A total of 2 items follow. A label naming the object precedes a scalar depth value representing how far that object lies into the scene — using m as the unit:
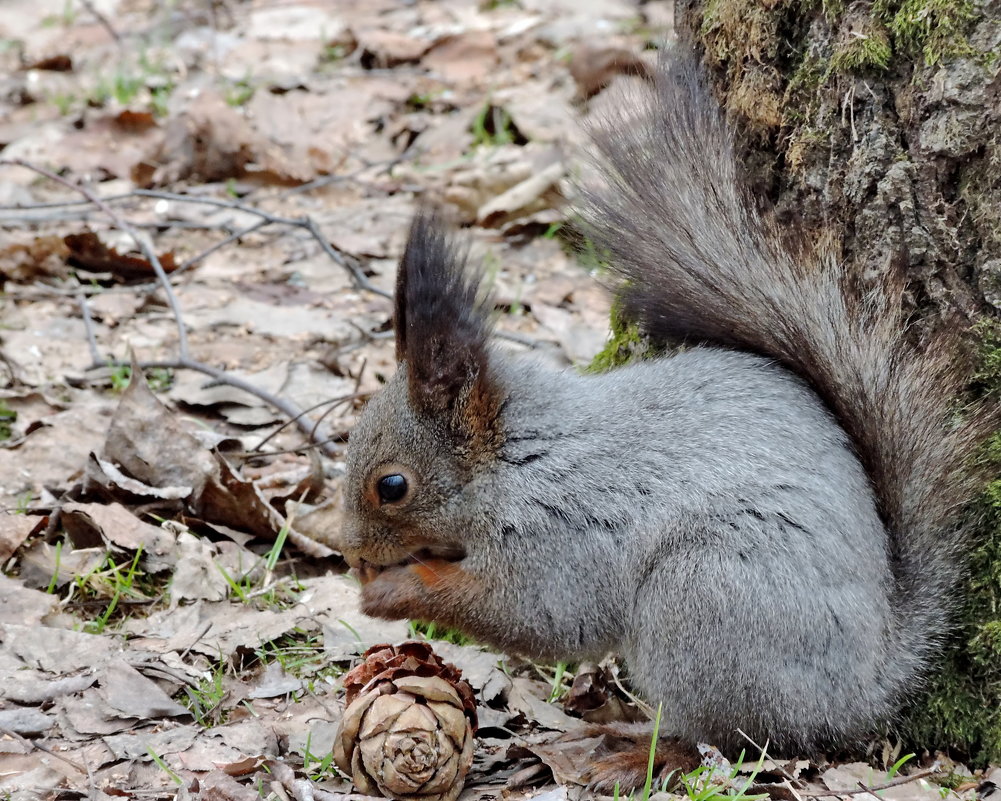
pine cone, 3.62
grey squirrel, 3.86
